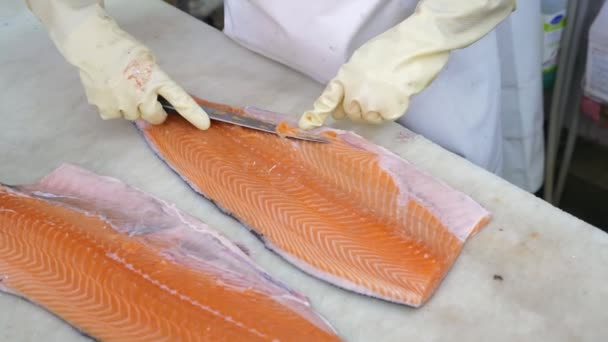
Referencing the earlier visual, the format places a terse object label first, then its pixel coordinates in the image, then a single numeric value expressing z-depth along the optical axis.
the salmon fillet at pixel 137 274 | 1.43
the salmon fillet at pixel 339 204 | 1.52
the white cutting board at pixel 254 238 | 1.44
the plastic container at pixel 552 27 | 2.53
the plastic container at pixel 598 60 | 2.43
